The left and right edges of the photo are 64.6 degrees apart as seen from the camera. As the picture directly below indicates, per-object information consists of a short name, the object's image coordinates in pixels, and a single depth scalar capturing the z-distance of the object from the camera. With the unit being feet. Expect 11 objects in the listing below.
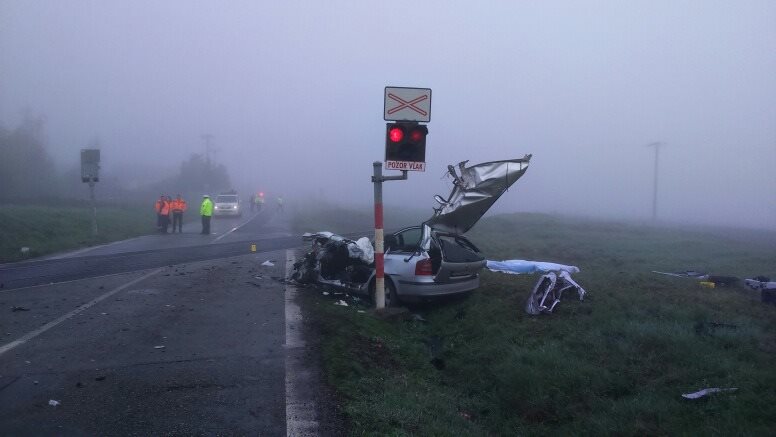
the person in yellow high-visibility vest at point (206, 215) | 90.27
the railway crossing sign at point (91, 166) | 85.25
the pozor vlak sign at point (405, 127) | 30.96
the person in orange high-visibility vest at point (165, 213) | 94.12
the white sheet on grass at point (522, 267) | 43.09
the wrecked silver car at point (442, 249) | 32.94
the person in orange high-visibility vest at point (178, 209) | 94.07
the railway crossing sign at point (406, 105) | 31.12
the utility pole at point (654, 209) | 204.83
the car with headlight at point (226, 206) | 153.58
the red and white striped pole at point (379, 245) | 32.01
